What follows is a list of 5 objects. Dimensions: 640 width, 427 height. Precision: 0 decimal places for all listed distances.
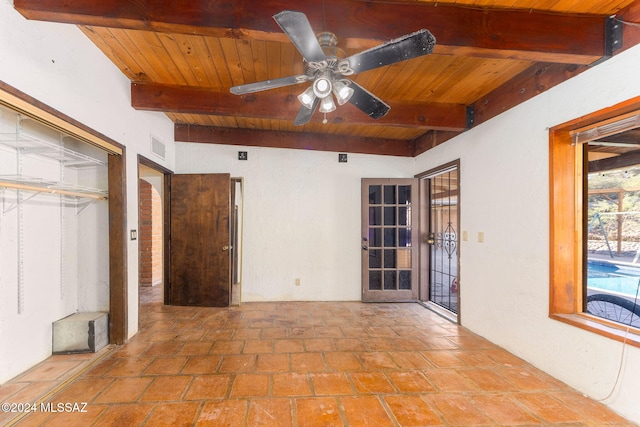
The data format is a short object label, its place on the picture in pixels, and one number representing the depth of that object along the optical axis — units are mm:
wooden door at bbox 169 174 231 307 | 4250
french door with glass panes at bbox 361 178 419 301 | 4598
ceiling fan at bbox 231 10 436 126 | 1507
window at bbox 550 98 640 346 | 2365
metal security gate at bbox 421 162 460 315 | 4598
